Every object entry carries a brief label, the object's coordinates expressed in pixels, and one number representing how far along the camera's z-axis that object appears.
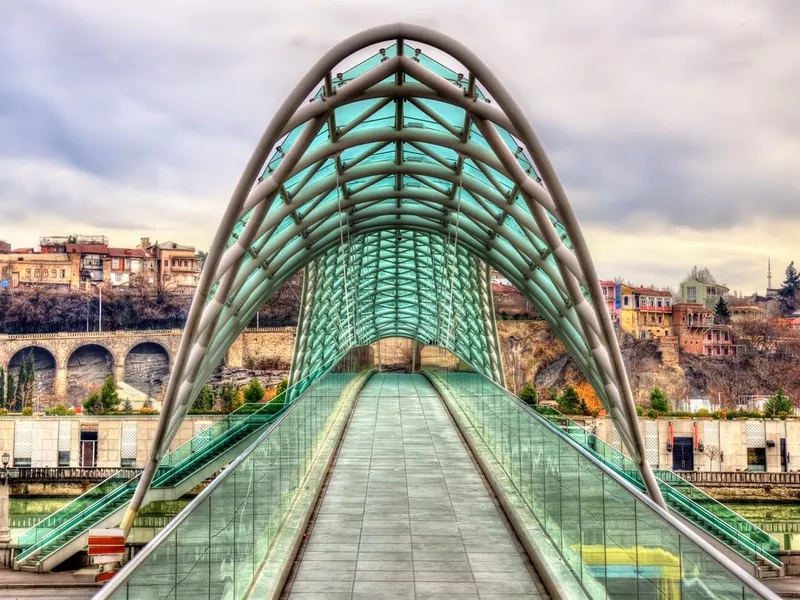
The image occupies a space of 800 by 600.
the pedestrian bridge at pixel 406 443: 7.68
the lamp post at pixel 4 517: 32.03
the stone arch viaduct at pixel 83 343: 106.56
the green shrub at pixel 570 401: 66.69
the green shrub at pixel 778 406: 66.25
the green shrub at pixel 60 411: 62.78
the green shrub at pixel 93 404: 69.96
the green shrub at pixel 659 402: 67.69
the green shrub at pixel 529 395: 68.62
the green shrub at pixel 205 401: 72.75
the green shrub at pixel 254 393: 70.44
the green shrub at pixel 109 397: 69.25
